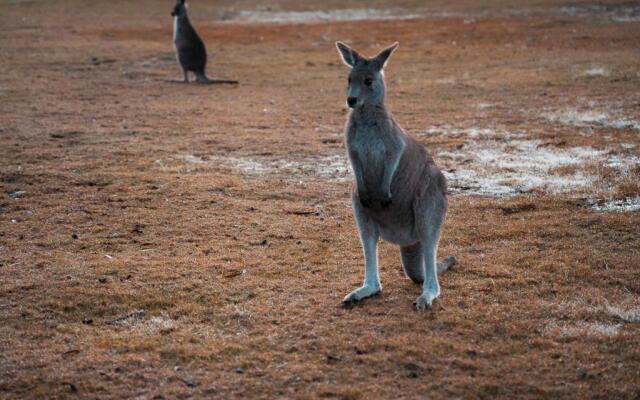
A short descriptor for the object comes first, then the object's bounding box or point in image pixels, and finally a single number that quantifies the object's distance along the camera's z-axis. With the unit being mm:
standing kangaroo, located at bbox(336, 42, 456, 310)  9172
